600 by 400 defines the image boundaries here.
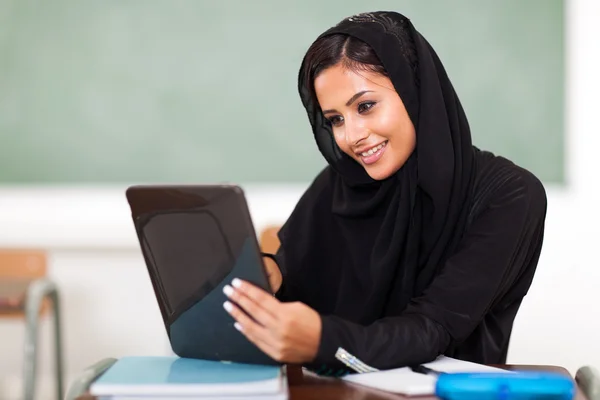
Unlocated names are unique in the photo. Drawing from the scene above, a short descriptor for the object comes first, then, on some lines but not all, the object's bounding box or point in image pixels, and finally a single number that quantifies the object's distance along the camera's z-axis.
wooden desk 1.95
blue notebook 1.89
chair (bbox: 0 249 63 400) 3.20
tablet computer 1.98
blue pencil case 1.88
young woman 2.28
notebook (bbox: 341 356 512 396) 1.95
